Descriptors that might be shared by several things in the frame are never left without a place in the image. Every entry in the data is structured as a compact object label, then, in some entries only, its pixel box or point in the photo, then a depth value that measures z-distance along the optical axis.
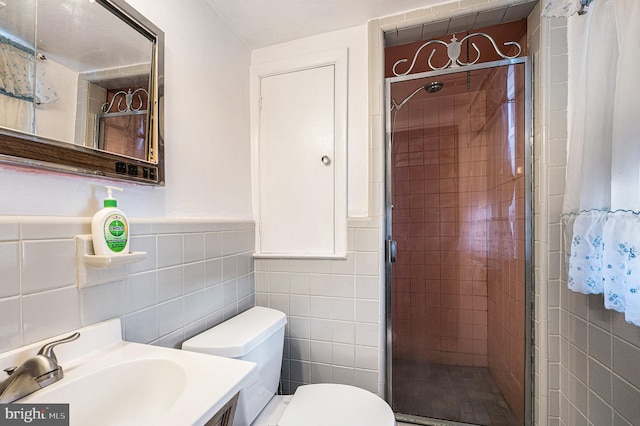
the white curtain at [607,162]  0.73
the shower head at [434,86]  1.50
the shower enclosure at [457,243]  1.44
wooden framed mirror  0.67
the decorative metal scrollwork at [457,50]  1.43
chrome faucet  0.57
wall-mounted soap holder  0.77
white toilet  1.00
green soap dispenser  0.78
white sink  0.61
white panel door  1.51
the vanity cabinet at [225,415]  0.61
